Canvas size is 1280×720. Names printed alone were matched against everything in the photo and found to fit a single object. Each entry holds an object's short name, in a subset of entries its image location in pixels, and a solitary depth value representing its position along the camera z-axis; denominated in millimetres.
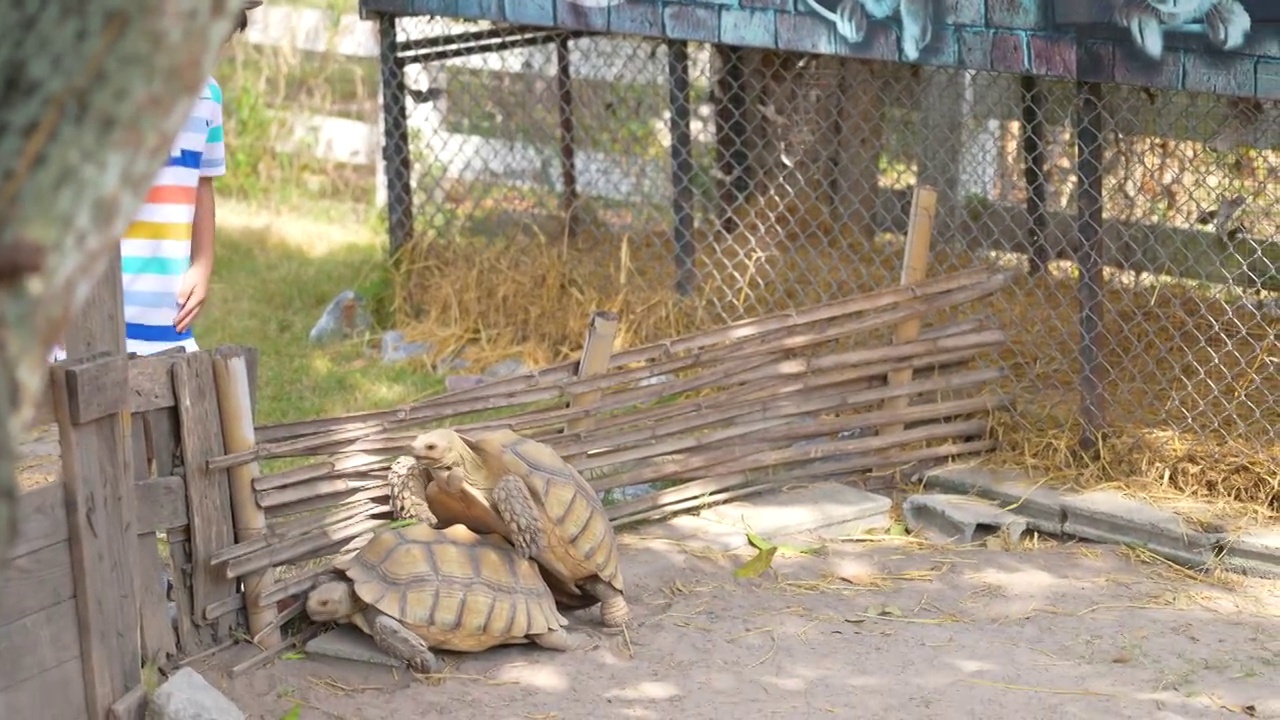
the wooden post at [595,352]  11000
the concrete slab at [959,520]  11789
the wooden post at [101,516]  7996
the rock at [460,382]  15074
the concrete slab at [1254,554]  10898
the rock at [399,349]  16422
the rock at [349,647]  9305
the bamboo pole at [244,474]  9008
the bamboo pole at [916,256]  12500
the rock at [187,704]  8258
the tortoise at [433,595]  9062
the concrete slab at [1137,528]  11180
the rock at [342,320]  17031
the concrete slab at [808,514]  11734
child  9102
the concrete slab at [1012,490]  11922
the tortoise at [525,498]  9359
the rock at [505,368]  15789
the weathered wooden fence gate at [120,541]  7879
